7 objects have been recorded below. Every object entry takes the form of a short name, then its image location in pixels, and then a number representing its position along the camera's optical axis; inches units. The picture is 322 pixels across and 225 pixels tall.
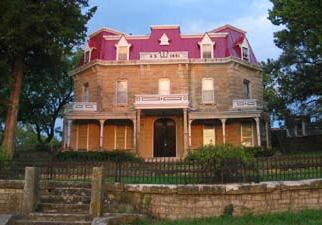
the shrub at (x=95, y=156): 1079.5
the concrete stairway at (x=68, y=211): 438.9
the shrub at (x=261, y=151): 1090.3
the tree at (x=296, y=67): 1061.1
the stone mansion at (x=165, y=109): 1244.5
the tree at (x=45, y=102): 1601.9
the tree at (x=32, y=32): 844.6
